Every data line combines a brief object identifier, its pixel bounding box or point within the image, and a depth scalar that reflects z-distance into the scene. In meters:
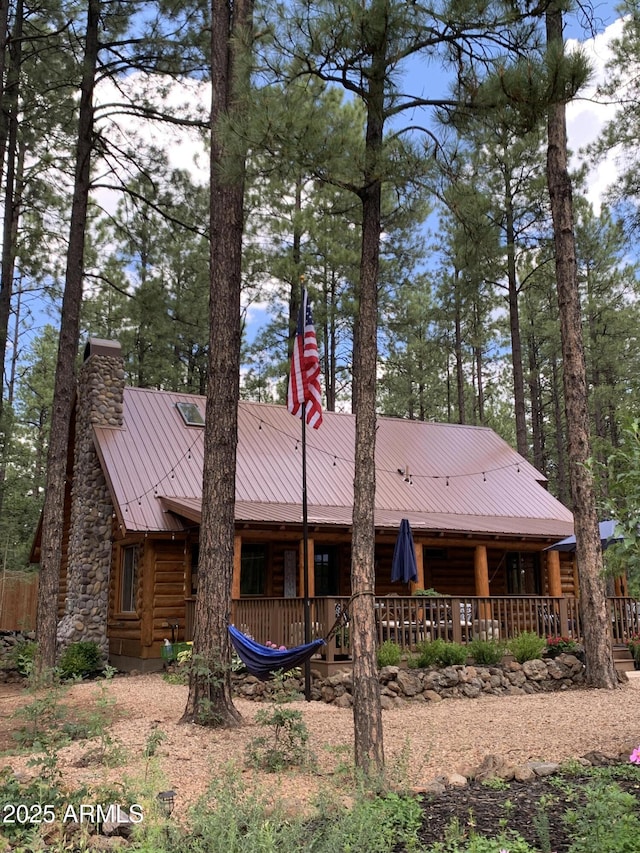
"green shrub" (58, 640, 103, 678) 13.05
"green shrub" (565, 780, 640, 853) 3.75
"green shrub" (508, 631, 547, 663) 11.44
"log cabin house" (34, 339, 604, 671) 12.66
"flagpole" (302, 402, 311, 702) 9.78
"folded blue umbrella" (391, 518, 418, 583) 12.26
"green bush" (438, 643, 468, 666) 10.84
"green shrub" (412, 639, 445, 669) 10.77
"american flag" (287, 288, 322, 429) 9.41
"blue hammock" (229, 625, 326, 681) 7.44
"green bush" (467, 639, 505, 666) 11.15
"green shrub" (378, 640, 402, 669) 10.52
